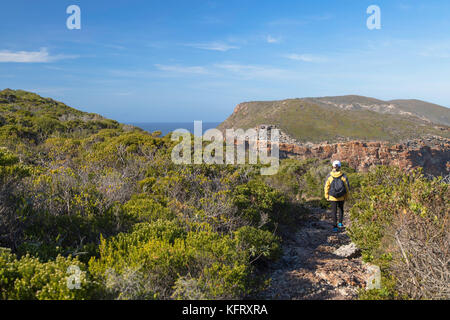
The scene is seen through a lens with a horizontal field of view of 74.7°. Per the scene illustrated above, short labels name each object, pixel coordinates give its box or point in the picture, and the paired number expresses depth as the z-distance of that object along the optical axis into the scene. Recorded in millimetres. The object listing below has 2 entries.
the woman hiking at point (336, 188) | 6398
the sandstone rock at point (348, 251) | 5898
